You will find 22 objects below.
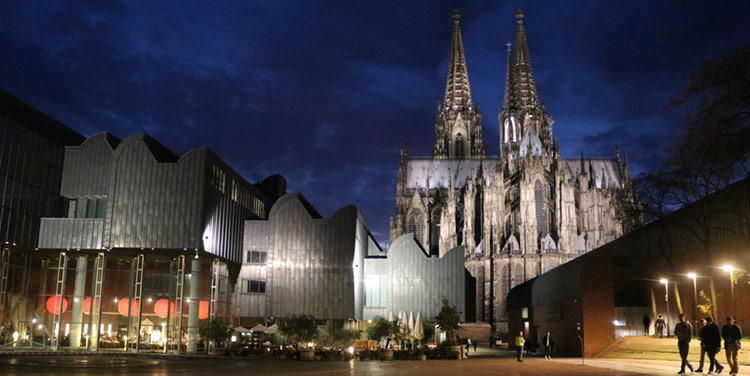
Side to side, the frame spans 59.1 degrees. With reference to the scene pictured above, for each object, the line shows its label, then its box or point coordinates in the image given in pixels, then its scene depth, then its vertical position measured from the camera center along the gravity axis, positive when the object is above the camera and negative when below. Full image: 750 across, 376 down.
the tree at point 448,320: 43.16 -0.80
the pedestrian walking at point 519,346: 30.08 -1.71
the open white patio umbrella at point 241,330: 43.19 -1.58
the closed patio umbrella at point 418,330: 42.22 -1.44
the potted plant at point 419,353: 34.50 -2.36
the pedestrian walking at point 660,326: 32.29 -0.80
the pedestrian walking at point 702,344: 18.83 -0.95
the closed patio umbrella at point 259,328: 41.22 -1.41
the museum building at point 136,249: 39.81 +3.51
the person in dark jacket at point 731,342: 18.00 -0.85
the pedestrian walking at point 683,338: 19.66 -0.82
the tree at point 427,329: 45.06 -1.49
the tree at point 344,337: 39.74 -1.83
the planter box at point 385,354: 33.78 -2.38
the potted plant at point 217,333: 38.66 -1.61
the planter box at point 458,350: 35.47 -2.24
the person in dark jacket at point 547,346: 34.28 -1.94
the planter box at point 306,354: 33.69 -2.41
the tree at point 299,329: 39.44 -1.36
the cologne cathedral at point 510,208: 79.56 +12.83
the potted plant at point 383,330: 41.24 -1.43
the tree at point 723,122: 16.72 +5.04
